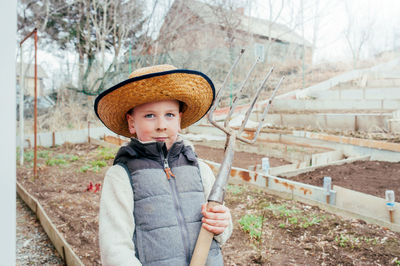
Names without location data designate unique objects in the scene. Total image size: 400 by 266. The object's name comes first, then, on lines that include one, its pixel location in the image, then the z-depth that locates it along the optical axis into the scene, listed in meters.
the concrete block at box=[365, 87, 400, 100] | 9.22
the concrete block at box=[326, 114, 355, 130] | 7.04
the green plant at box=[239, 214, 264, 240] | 2.70
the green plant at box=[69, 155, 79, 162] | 6.52
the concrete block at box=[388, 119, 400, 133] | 6.05
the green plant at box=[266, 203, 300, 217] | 3.11
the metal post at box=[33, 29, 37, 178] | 4.59
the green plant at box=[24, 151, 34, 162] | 6.57
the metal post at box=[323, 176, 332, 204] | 3.31
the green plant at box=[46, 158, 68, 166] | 6.07
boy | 1.17
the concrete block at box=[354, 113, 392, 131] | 6.59
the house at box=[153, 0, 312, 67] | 10.77
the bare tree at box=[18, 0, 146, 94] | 10.60
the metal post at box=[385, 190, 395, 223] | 2.79
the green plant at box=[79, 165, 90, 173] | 5.52
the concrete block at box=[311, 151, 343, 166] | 5.19
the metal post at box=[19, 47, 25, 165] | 5.78
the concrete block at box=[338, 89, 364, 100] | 9.88
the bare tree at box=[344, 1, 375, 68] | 20.66
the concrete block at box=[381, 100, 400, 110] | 8.02
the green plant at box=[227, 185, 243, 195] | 3.83
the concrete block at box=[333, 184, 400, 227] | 2.95
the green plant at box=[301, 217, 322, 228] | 2.85
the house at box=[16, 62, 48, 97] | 11.35
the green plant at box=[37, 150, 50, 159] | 6.91
